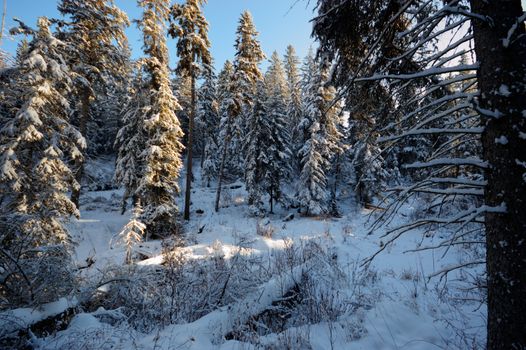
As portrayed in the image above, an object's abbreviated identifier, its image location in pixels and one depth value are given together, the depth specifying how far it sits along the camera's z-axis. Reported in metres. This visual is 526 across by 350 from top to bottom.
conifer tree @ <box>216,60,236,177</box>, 29.84
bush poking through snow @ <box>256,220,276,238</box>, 13.58
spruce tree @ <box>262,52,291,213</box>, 24.81
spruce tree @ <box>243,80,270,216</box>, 24.05
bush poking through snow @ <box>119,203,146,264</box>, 10.22
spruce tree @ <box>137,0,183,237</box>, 15.36
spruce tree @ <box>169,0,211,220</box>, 18.23
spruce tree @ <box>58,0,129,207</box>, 14.07
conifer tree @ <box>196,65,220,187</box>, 34.22
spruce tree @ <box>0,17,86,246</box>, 9.91
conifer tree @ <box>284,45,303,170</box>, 32.75
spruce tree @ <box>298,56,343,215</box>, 22.88
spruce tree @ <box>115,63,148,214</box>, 17.03
